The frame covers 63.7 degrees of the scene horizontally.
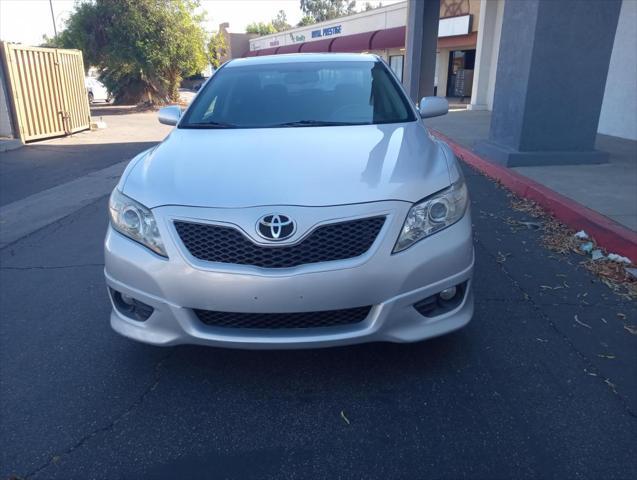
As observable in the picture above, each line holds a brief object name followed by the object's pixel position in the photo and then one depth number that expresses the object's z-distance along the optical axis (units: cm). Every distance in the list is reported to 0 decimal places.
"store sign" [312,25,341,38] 3882
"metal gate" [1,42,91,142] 1163
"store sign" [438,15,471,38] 2267
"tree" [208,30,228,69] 2675
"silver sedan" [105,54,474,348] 231
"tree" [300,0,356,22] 8850
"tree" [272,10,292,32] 10387
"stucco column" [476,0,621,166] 699
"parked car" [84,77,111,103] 3092
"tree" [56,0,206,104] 2244
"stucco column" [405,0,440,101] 1565
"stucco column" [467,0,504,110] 1752
